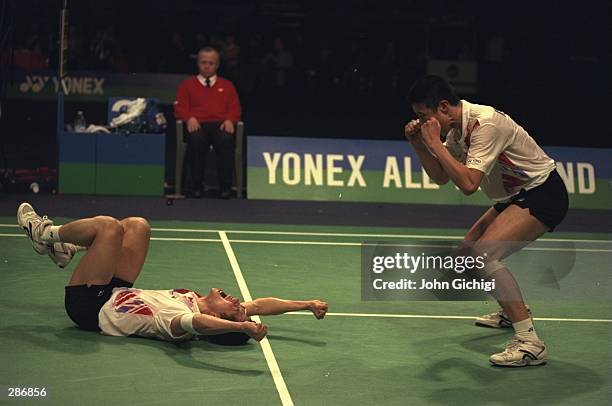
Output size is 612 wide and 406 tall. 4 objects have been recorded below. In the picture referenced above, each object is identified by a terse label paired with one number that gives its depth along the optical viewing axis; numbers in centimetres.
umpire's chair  1359
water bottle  1364
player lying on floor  714
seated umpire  1359
